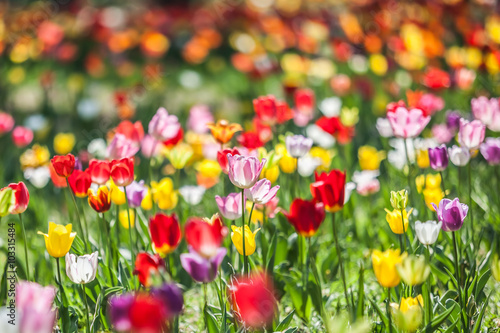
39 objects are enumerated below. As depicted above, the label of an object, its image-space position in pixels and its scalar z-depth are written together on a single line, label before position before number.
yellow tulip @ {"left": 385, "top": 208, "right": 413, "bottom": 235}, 4.41
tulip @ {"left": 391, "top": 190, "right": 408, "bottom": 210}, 4.38
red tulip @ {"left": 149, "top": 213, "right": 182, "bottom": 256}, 4.30
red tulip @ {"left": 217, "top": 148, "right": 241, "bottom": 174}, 4.49
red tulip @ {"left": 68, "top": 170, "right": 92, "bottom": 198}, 4.50
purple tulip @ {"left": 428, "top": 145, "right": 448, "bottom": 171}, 4.54
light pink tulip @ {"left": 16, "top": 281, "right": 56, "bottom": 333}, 4.04
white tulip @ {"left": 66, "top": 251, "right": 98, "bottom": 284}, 4.33
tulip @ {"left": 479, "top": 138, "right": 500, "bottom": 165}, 4.60
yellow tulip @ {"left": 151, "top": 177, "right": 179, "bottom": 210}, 4.69
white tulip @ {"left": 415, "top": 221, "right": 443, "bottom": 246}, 4.34
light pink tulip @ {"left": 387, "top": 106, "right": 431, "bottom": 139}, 4.58
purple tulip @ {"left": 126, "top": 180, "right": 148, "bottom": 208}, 4.56
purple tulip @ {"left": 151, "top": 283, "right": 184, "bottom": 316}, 4.09
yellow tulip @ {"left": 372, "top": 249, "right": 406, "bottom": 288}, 4.24
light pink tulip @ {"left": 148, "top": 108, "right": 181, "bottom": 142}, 4.67
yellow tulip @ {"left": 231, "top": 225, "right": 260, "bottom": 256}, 4.37
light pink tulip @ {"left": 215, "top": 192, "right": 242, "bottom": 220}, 4.42
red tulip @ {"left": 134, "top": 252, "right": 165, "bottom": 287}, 4.23
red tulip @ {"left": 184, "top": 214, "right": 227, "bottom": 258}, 4.14
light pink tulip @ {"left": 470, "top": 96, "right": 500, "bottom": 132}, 4.70
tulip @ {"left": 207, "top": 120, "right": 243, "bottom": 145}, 4.65
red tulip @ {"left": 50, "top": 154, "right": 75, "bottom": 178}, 4.48
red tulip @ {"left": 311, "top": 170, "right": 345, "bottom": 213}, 4.32
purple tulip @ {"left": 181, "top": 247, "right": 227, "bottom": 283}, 4.16
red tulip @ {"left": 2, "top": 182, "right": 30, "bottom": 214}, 4.41
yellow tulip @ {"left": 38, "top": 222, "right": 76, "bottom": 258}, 4.34
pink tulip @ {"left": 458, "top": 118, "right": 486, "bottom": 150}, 4.54
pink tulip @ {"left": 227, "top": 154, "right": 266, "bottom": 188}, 4.32
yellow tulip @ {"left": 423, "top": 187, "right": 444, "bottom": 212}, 4.54
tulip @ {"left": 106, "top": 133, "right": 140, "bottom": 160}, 4.63
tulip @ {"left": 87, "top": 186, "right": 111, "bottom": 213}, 4.44
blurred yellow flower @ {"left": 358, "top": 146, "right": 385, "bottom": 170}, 4.99
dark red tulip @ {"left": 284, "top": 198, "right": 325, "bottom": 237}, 4.30
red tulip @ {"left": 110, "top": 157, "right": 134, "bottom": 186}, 4.46
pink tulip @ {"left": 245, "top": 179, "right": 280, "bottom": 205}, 4.38
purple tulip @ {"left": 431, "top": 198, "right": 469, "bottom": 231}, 4.33
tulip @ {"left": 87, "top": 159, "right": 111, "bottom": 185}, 4.50
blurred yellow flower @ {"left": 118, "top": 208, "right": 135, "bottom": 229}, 4.68
